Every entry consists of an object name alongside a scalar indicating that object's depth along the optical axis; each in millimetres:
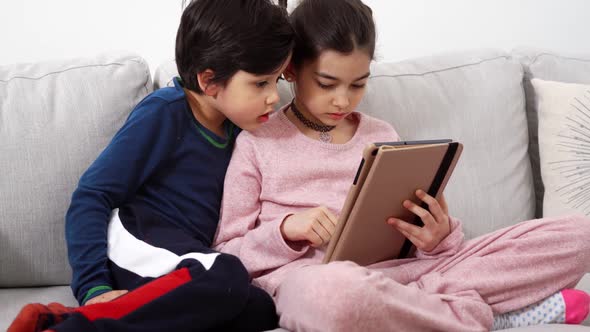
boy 1114
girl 1132
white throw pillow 1630
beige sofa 1353
